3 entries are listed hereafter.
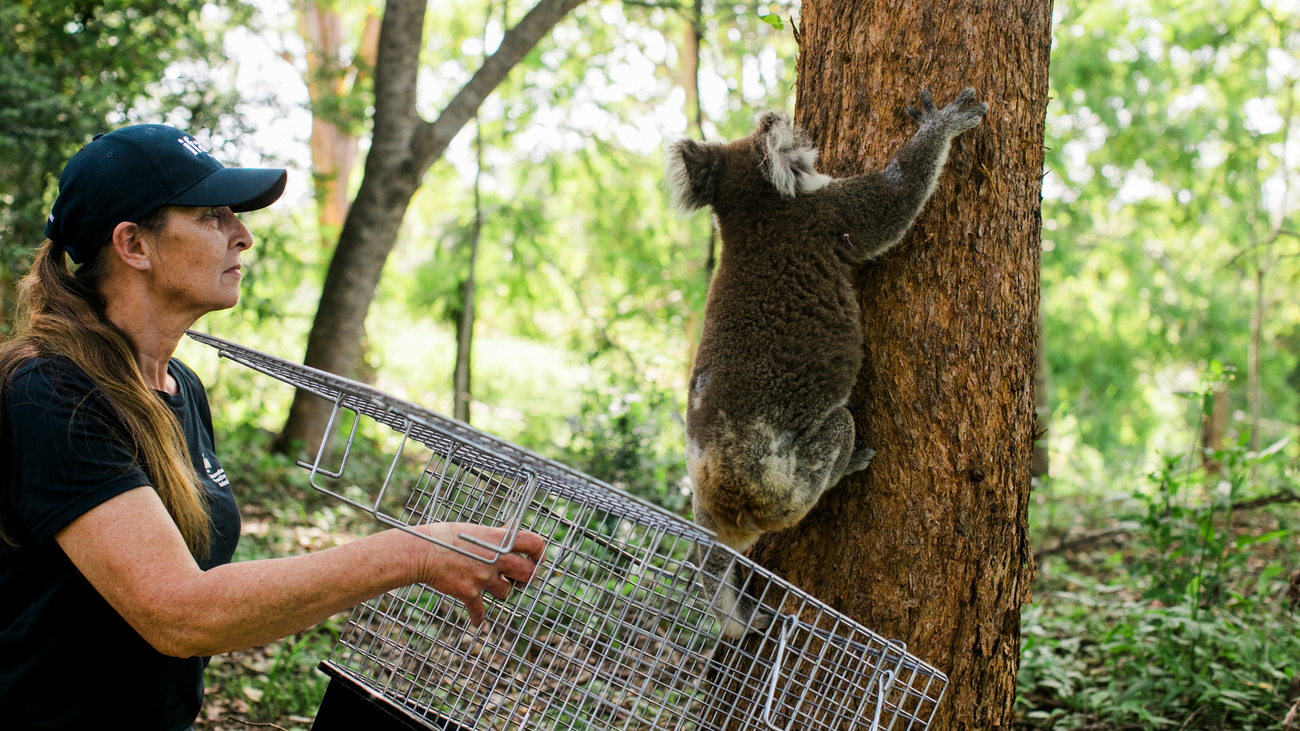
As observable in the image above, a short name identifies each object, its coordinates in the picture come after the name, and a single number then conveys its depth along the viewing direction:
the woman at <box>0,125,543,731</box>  1.46
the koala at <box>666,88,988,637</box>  2.15
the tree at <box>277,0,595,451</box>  6.82
